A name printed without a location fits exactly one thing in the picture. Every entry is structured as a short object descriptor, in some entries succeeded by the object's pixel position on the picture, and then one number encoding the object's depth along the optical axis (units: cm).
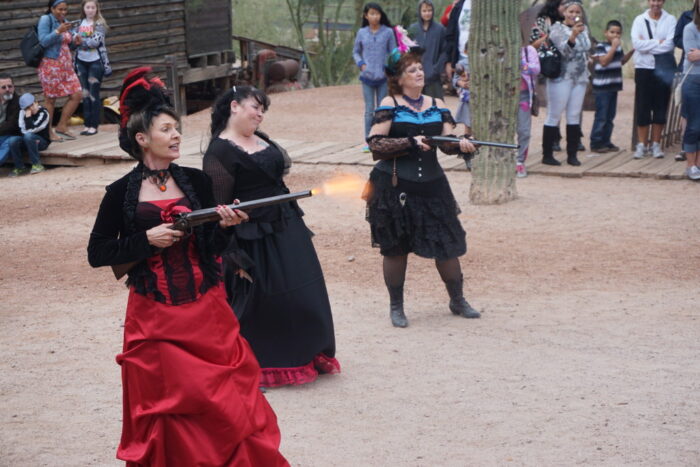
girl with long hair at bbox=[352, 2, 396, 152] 1281
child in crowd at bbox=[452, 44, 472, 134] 1172
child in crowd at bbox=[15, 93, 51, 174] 1312
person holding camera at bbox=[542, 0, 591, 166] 1141
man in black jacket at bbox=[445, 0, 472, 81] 1251
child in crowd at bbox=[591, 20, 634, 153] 1216
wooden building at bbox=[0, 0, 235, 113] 1582
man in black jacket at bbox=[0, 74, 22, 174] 1291
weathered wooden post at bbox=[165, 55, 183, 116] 1669
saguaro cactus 999
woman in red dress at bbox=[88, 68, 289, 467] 397
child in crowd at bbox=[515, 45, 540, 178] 1117
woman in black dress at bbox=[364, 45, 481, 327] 655
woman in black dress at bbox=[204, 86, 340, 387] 561
